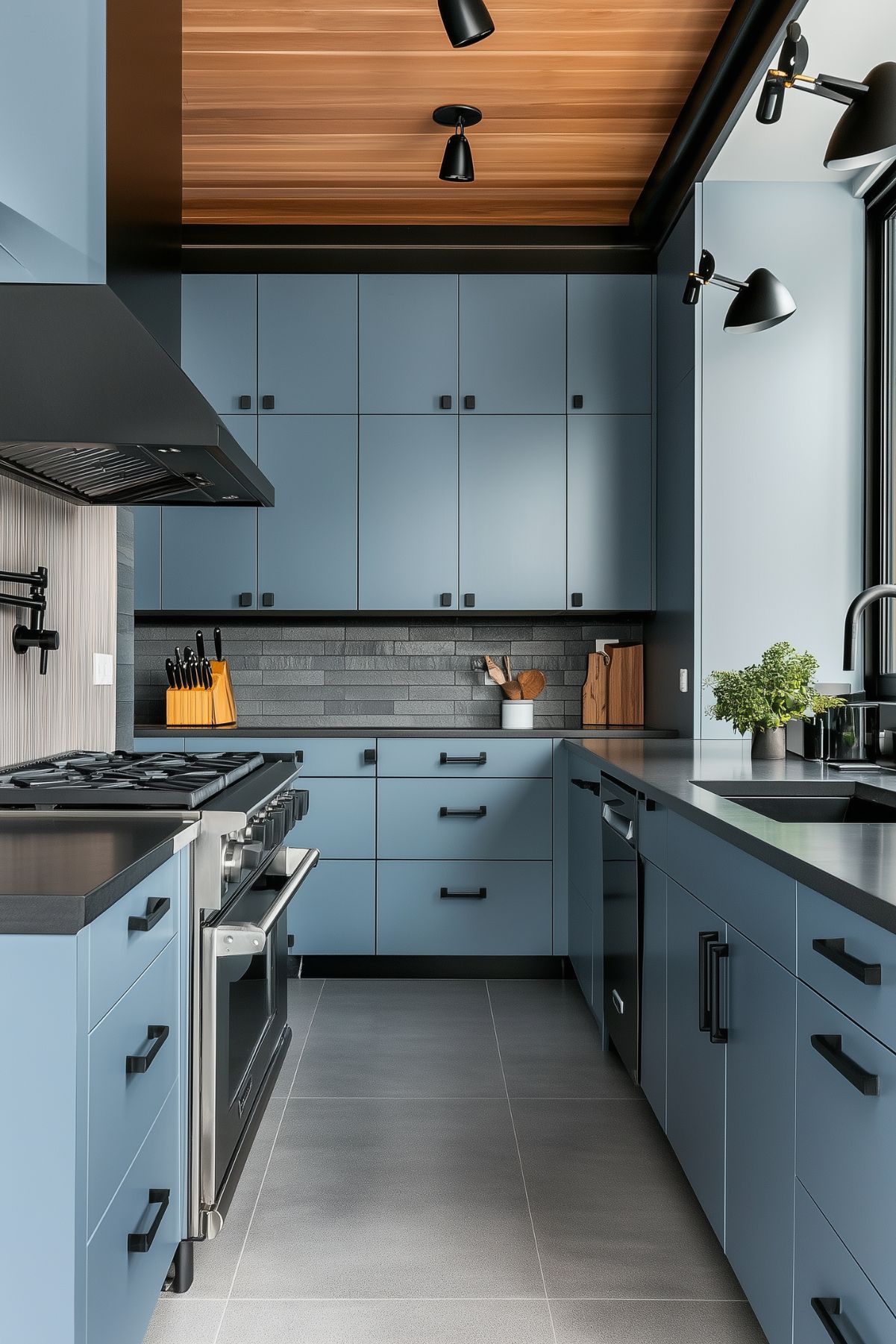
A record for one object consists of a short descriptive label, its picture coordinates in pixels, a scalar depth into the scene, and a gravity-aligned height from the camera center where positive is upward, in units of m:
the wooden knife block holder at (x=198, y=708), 3.91 -0.09
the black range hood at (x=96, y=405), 1.54 +0.49
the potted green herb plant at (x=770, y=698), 2.71 -0.03
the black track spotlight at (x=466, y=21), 2.19 +1.44
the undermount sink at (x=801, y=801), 2.19 -0.25
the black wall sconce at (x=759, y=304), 2.56 +0.97
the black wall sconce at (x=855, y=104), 1.76 +1.02
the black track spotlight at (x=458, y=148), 3.07 +1.62
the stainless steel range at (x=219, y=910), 1.74 -0.43
